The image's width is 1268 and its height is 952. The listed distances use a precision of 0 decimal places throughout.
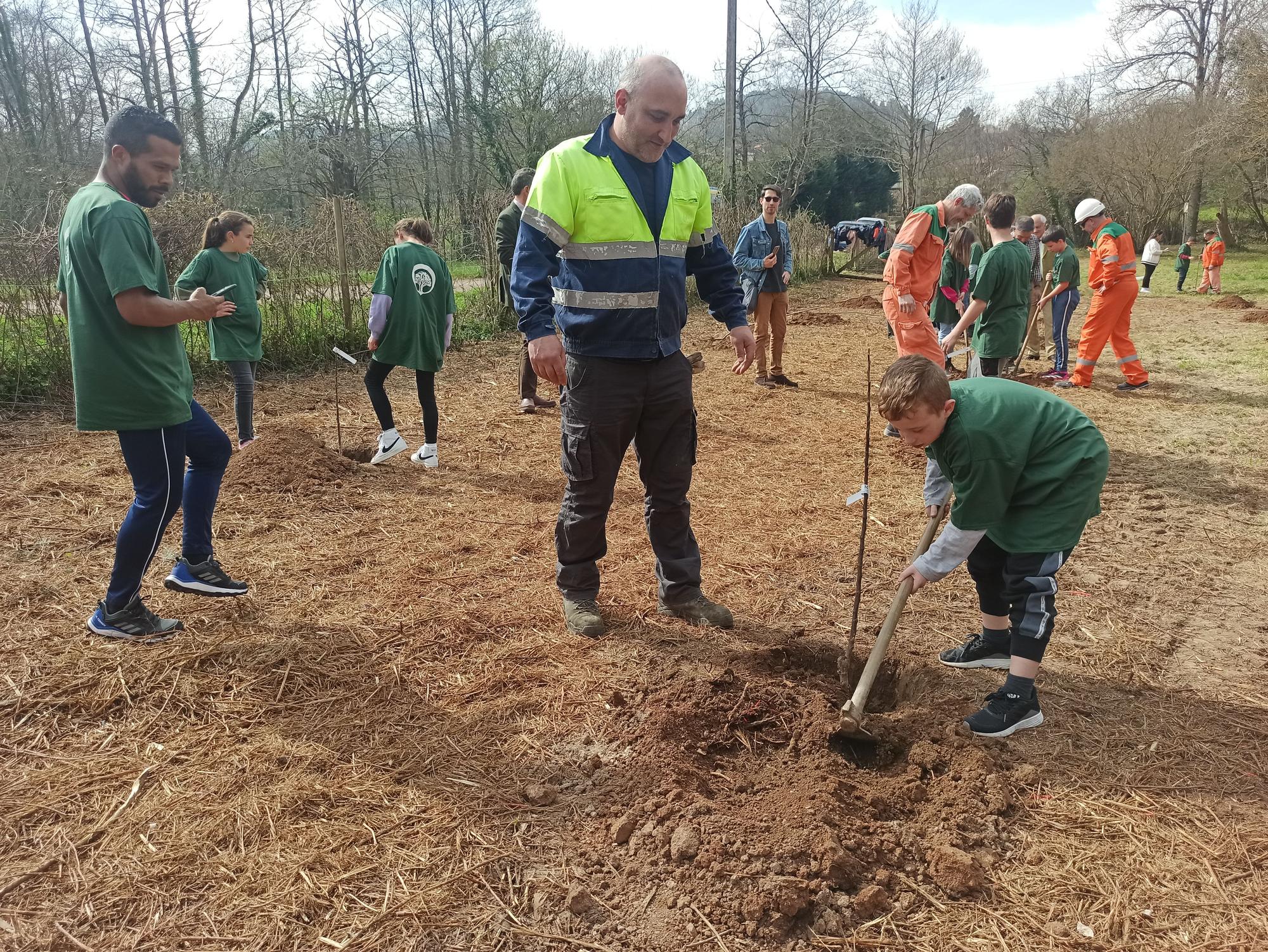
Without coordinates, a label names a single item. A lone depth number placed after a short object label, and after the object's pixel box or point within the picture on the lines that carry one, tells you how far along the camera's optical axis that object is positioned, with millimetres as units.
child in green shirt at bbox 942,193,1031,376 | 6121
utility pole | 17859
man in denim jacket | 8445
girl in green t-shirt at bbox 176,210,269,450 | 6000
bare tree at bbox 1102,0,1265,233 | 30531
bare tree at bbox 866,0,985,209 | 32156
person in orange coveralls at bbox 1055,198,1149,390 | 8586
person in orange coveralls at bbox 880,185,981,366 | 5734
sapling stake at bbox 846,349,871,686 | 2854
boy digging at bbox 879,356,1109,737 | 2633
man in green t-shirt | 3023
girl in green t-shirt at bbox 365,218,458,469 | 5895
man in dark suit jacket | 6801
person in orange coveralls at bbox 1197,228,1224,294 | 17339
